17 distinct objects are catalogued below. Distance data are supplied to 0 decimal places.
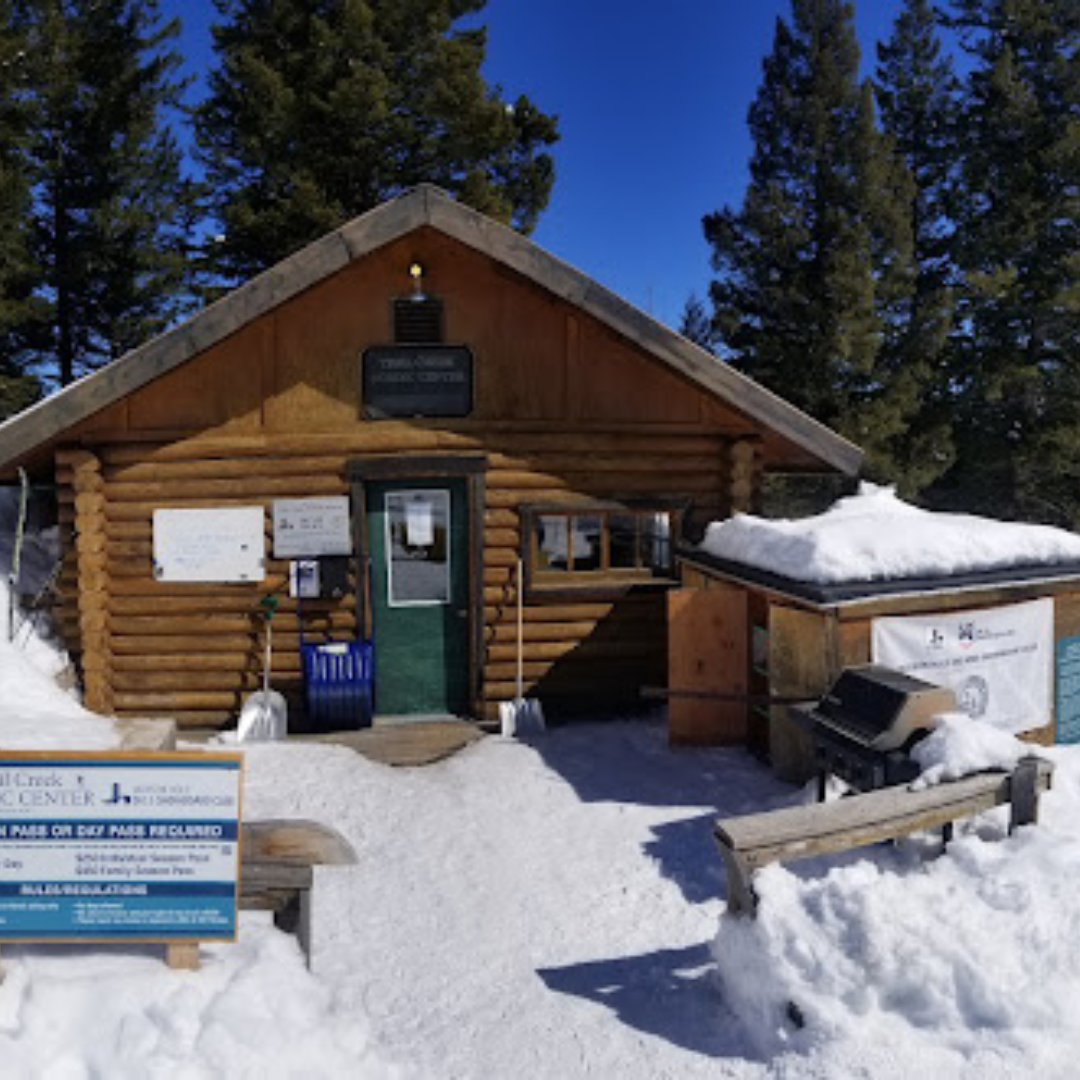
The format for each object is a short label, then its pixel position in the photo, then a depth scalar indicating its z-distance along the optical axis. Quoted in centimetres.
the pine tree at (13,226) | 1881
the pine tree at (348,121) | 1972
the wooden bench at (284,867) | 448
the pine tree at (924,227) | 2178
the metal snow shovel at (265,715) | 887
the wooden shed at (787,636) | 713
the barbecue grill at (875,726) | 563
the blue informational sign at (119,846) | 406
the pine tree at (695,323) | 3036
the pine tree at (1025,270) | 2088
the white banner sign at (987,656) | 726
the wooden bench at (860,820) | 465
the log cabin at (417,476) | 893
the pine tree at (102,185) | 2111
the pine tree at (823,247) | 2102
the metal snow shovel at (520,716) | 918
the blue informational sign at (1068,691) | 818
